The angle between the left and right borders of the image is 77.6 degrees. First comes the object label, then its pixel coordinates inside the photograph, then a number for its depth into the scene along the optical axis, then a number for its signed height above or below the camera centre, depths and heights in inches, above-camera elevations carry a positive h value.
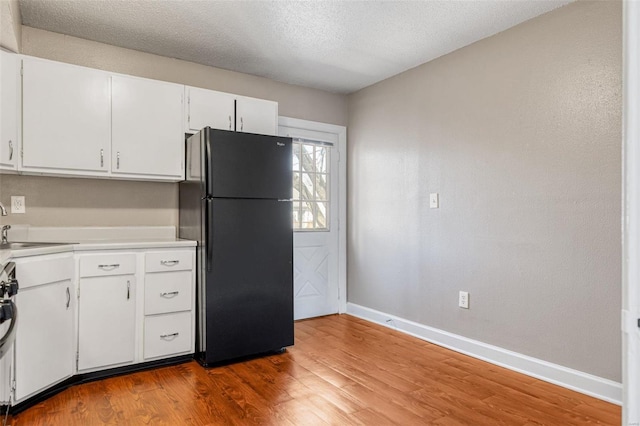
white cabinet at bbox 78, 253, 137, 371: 98.7 -25.3
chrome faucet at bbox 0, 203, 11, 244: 98.7 -5.4
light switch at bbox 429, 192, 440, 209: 131.2 +3.4
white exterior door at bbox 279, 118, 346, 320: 160.7 -2.8
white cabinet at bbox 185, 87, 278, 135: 123.6 +32.4
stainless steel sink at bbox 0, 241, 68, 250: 91.6 -8.1
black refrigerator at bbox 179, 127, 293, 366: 109.8 -8.0
